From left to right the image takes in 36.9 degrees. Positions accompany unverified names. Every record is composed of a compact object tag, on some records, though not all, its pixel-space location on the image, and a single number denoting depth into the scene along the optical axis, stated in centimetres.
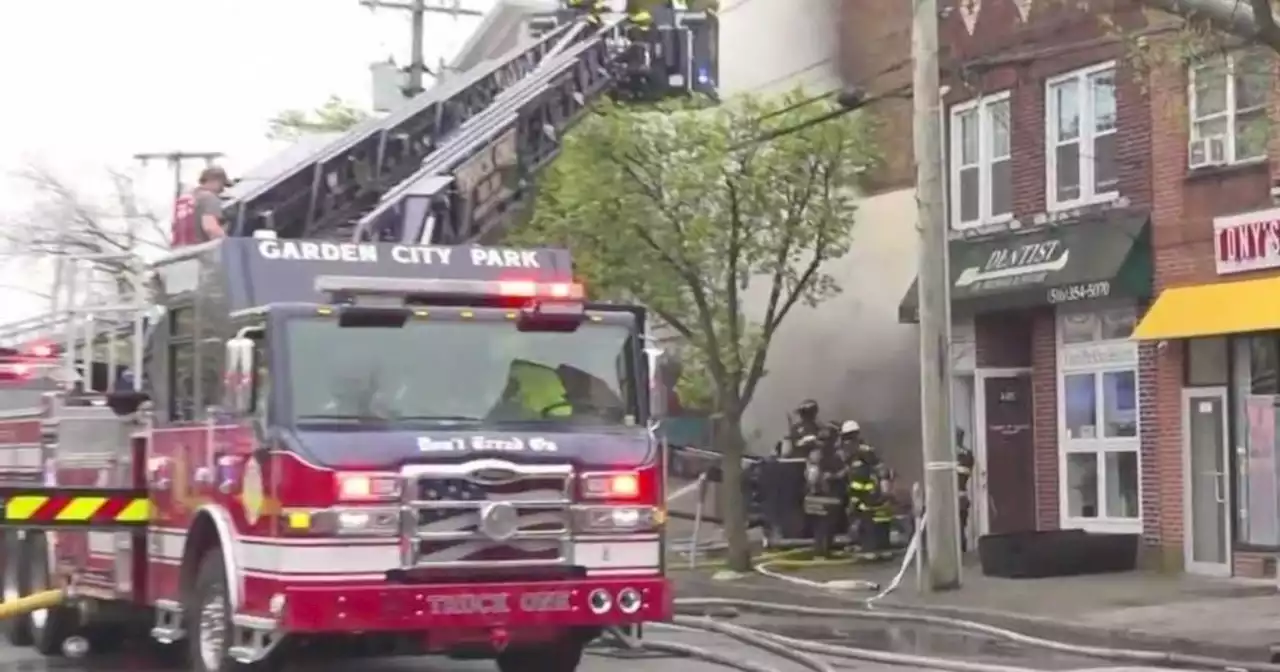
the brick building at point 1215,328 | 1845
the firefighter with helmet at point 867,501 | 2273
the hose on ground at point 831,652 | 1235
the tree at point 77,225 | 3359
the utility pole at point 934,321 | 1855
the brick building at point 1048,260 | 2066
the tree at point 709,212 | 2092
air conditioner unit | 1952
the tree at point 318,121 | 3266
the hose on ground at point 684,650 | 1093
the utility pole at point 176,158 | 3984
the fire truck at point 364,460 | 995
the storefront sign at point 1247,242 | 1838
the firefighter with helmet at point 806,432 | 2370
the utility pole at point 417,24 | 3253
